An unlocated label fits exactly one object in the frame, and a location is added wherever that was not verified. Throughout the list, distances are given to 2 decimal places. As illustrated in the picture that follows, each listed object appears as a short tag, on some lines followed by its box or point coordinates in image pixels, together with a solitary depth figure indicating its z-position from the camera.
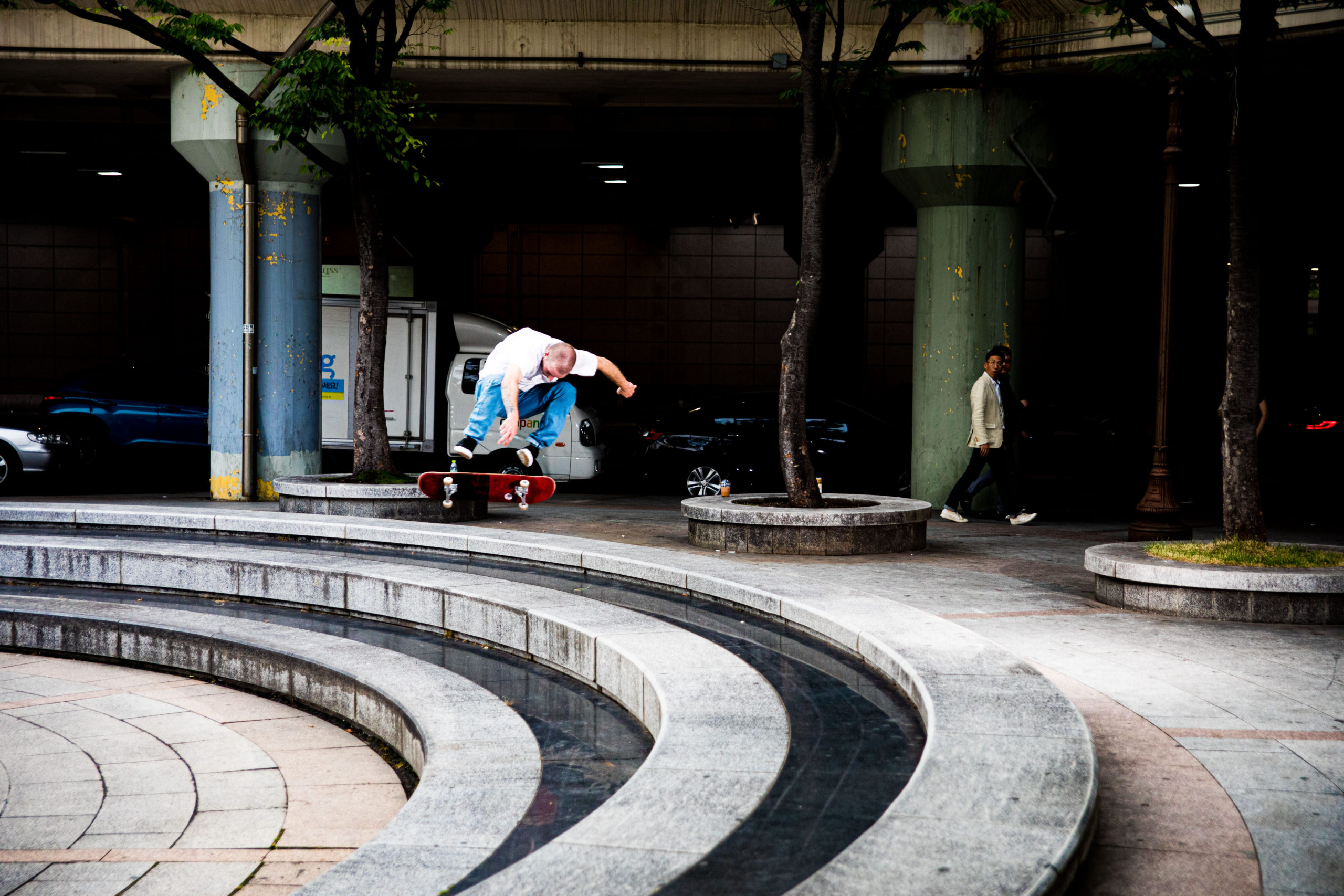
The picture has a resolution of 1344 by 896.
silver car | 14.48
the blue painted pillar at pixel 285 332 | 13.31
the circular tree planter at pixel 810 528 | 9.26
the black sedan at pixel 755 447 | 15.06
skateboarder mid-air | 8.92
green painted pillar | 12.45
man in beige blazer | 11.55
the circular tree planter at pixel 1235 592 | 6.48
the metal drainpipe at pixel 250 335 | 13.05
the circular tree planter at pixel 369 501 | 10.98
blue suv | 15.34
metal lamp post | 9.83
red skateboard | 10.05
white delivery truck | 16.31
